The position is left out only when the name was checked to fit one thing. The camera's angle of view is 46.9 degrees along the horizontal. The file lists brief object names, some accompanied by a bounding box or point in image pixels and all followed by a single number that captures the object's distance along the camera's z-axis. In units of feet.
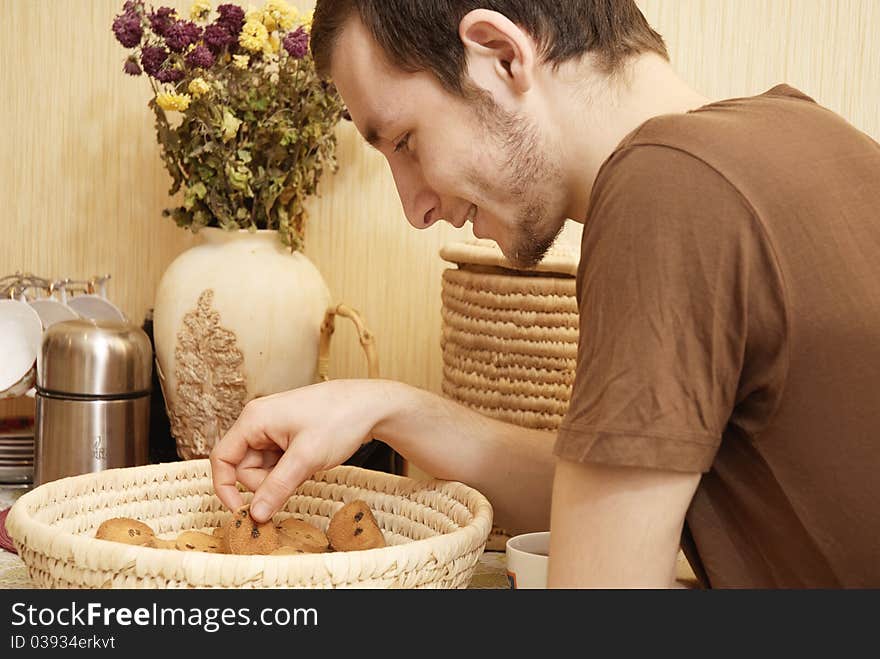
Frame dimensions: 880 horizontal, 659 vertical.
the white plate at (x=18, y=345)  4.61
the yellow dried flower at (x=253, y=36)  4.44
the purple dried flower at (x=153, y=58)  4.46
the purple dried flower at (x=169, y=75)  4.45
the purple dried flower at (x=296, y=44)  4.47
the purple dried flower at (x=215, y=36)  4.45
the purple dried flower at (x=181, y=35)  4.42
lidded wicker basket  3.98
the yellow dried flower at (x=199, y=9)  4.61
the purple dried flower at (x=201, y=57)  4.37
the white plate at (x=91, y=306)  5.17
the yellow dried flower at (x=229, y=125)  4.36
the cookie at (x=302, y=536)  3.03
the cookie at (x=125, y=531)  2.80
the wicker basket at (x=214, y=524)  2.27
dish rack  4.64
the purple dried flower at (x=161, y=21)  4.46
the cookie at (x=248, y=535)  2.87
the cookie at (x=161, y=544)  2.82
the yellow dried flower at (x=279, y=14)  4.50
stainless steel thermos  4.16
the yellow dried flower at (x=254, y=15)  4.52
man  2.10
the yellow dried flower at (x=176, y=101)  4.33
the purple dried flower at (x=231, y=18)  4.49
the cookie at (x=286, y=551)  2.68
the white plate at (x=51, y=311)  4.95
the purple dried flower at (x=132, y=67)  4.54
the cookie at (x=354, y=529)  2.98
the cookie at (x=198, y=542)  2.92
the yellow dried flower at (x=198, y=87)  4.33
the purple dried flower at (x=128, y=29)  4.56
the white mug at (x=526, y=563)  2.83
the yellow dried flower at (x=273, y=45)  4.55
